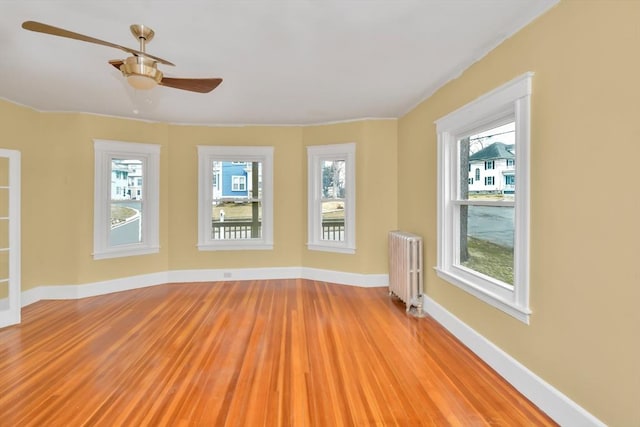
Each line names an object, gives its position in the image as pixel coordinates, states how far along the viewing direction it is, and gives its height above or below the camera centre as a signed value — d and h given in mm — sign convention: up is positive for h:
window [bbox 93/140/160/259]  4348 +192
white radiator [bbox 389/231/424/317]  3631 -711
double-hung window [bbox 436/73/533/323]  2117 +66
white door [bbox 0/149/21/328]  3285 -391
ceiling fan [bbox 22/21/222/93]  1850 +904
